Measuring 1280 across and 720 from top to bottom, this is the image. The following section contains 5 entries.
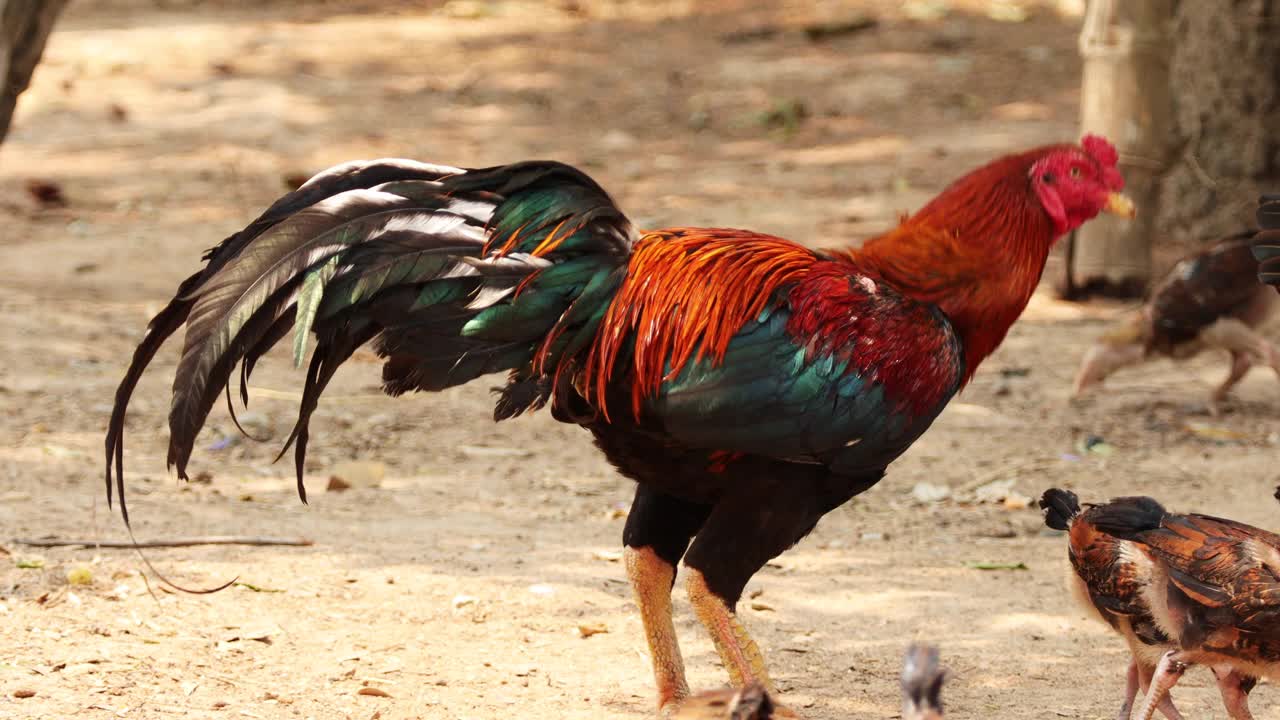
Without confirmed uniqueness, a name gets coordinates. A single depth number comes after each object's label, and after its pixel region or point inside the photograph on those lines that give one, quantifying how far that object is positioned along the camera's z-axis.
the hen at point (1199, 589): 9.05
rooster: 8.99
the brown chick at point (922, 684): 6.59
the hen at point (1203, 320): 17.17
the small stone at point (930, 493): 14.76
